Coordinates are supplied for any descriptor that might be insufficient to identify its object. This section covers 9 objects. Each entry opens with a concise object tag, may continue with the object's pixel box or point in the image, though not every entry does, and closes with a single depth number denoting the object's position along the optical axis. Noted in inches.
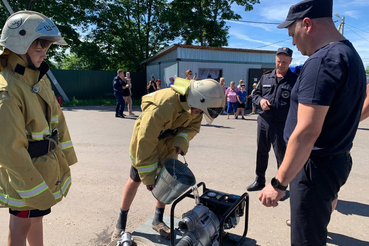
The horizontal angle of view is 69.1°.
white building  621.0
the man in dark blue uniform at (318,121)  65.7
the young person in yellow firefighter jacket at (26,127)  67.6
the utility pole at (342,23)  1058.1
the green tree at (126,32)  936.9
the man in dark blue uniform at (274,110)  149.3
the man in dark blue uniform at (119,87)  425.4
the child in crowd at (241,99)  460.4
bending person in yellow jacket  95.3
